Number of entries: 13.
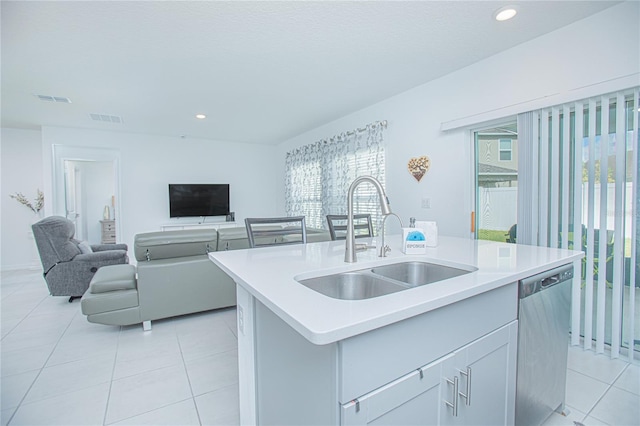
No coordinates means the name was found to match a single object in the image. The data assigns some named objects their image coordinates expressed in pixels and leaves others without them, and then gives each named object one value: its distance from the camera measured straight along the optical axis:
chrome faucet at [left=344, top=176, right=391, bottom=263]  1.28
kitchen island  0.77
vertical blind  2.05
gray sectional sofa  2.60
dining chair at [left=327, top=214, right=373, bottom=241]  2.45
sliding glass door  2.78
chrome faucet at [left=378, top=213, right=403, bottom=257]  1.58
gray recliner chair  3.41
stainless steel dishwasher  1.31
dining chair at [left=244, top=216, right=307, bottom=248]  2.01
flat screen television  5.92
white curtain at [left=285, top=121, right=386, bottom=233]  4.04
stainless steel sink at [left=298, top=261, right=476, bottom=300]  1.25
